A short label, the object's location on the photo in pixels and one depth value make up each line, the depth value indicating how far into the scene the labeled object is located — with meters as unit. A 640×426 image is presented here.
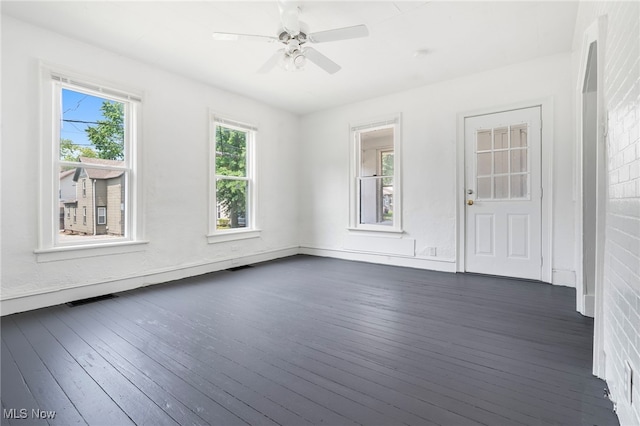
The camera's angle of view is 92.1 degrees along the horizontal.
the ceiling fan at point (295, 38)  2.49
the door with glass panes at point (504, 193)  3.88
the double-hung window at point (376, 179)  4.93
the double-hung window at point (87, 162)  3.04
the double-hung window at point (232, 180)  4.58
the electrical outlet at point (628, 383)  1.18
